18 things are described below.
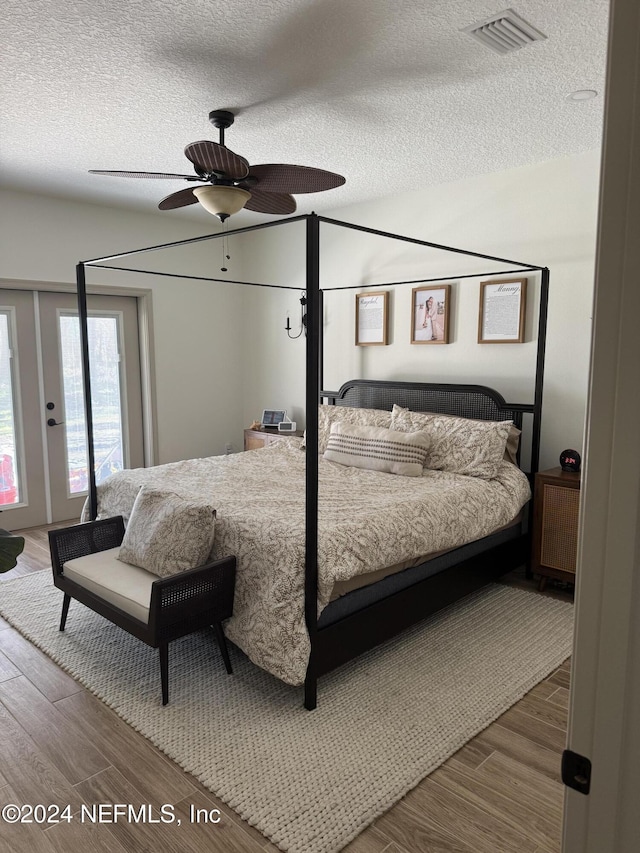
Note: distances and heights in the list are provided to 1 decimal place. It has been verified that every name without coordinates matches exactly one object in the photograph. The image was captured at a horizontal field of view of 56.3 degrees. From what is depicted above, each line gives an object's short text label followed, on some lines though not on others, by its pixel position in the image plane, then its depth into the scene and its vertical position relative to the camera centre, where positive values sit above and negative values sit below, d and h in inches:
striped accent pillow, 156.0 -27.3
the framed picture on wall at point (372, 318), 196.4 +9.6
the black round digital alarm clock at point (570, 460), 149.8 -28.1
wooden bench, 99.3 -43.9
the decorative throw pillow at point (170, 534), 107.9 -34.4
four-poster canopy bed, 96.7 -35.8
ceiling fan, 99.1 +29.8
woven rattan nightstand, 143.4 -42.9
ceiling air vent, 86.2 +46.8
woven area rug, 81.0 -59.9
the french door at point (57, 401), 190.5 -17.9
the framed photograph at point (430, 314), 180.5 +10.0
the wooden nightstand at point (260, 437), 210.8 -32.0
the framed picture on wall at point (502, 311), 165.2 +10.0
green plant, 59.5 -20.1
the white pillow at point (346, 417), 177.0 -21.1
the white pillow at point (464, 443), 150.8 -24.7
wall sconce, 221.1 +10.5
